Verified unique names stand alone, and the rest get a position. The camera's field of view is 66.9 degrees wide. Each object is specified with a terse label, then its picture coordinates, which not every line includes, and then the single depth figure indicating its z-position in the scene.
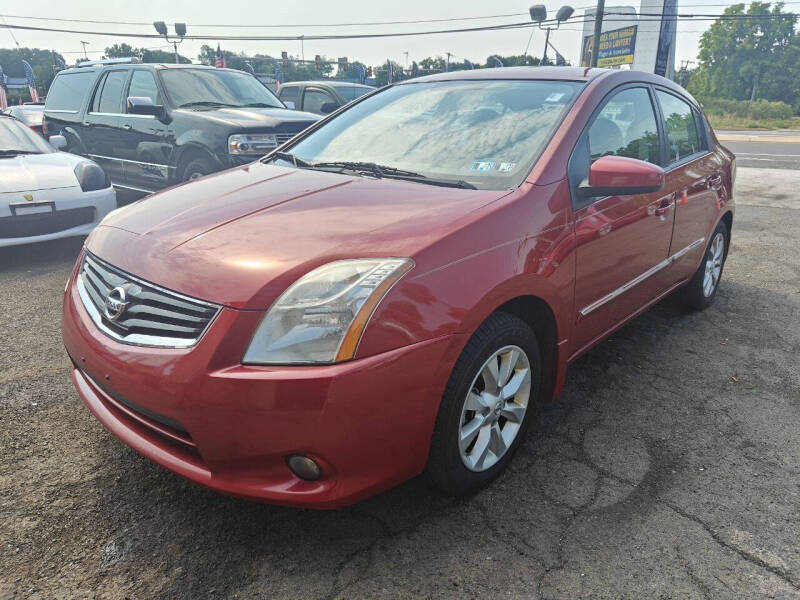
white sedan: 5.20
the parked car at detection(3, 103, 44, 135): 11.46
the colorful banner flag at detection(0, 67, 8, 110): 23.38
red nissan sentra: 1.80
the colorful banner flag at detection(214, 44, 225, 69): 29.91
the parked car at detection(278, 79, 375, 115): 10.17
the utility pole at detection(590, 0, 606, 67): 23.84
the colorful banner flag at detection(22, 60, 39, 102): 25.60
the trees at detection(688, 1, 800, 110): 82.56
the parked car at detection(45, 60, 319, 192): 6.52
